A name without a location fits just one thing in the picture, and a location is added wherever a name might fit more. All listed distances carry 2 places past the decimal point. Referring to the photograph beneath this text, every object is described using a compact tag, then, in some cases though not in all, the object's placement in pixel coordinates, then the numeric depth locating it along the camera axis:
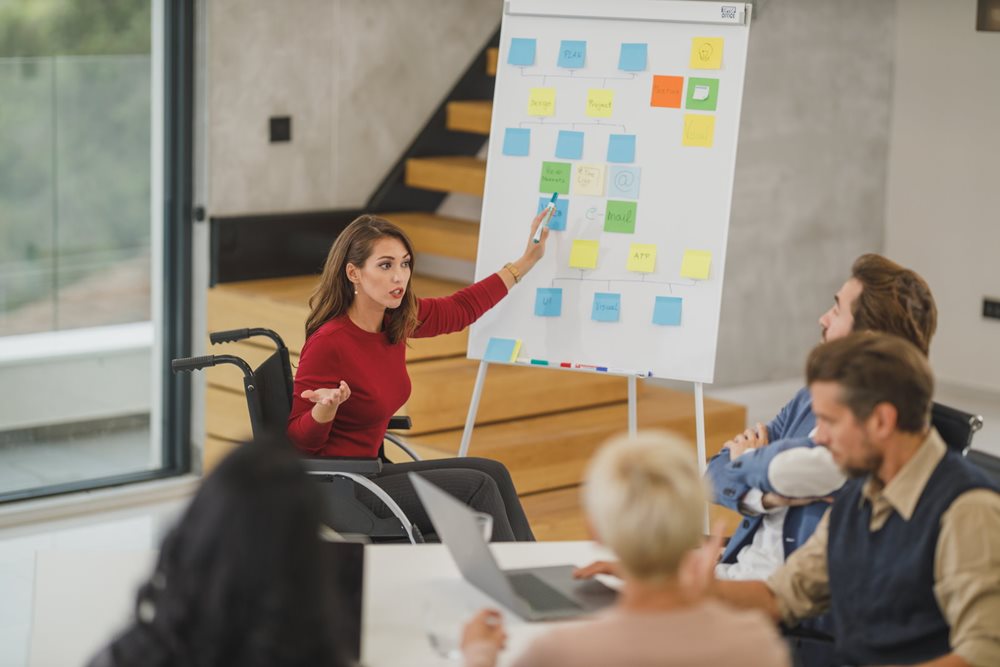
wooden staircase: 8.84
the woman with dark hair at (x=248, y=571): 2.68
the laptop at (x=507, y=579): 3.89
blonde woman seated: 2.98
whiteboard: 7.14
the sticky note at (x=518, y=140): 7.39
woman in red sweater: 6.10
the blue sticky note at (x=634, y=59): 7.23
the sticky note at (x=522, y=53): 7.39
